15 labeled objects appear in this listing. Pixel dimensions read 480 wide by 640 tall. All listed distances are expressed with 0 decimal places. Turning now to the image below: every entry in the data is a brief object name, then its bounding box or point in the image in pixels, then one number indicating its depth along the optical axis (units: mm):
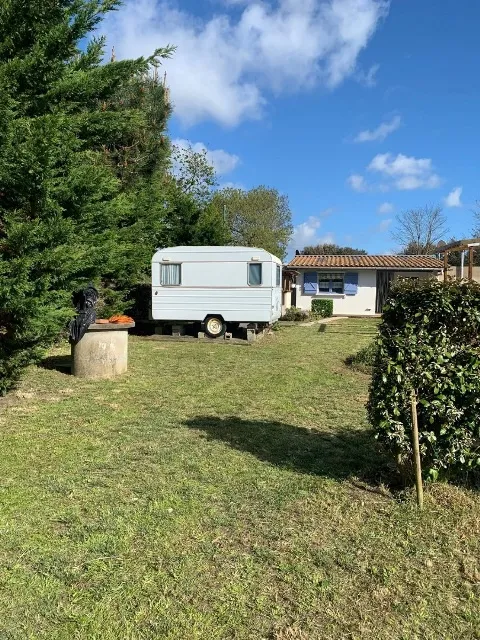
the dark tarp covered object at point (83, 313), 7258
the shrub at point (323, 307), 22750
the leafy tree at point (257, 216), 33125
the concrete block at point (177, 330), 13255
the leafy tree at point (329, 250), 45906
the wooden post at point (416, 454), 3094
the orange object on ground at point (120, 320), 7807
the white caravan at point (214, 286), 12508
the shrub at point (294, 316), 20250
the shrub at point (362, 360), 8414
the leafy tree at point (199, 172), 26402
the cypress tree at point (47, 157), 4980
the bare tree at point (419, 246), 39819
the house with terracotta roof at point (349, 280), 23141
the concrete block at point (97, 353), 7418
